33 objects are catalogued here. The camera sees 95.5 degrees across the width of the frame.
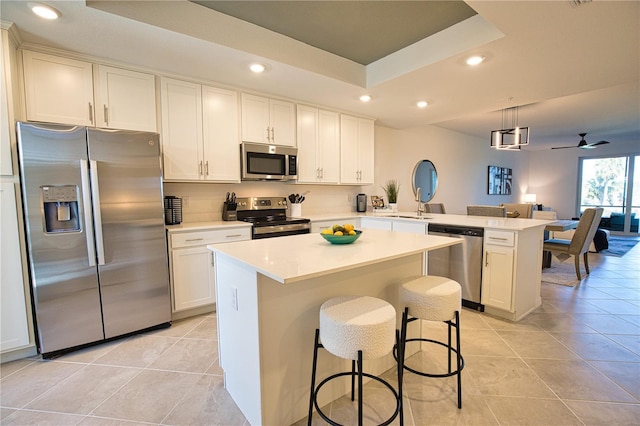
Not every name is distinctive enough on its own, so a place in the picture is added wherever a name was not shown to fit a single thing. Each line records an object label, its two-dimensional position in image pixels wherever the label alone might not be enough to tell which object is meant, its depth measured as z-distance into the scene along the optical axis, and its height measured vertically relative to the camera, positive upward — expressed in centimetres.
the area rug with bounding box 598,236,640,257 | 576 -125
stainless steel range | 321 -29
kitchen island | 142 -62
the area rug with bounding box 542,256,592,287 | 403 -126
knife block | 340 -20
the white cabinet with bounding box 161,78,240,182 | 289 +66
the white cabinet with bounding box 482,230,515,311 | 275 -76
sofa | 777 -89
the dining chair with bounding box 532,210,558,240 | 563 -49
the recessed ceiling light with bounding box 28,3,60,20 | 185 +121
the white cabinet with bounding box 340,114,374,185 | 429 +66
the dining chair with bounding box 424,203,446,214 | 527 -29
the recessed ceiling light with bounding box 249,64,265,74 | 268 +119
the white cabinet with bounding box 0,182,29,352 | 208 -60
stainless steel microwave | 335 +40
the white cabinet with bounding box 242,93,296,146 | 337 +89
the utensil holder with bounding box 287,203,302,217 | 394 -21
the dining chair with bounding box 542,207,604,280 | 399 -63
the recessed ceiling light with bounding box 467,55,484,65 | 250 +115
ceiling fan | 638 +99
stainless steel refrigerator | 212 -26
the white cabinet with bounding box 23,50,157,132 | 229 +88
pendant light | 433 +88
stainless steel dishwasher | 298 -74
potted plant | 491 -2
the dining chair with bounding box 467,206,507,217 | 384 -27
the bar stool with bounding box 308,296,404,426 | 128 -62
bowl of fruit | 185 -26
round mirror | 586 +27
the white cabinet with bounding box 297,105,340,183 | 385 +67
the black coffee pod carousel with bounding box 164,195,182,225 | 292 -15
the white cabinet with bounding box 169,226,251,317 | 275 -69
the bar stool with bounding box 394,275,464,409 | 165 -64
